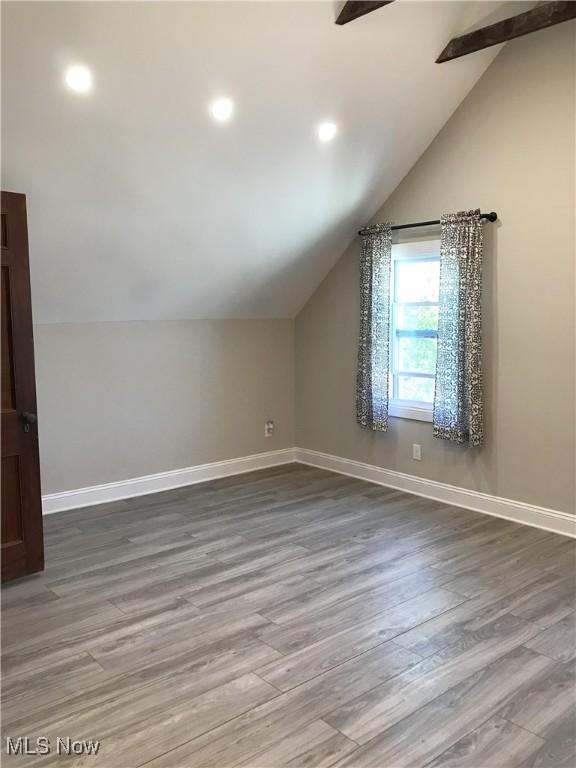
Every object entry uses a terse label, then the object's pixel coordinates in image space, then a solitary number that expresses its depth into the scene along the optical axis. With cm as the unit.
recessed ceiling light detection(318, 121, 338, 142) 408
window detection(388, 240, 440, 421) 486
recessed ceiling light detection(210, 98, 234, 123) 356
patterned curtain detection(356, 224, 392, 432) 501
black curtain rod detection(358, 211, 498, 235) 433
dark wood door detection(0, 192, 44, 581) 339
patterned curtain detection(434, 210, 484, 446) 439
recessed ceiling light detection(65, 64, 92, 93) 305
